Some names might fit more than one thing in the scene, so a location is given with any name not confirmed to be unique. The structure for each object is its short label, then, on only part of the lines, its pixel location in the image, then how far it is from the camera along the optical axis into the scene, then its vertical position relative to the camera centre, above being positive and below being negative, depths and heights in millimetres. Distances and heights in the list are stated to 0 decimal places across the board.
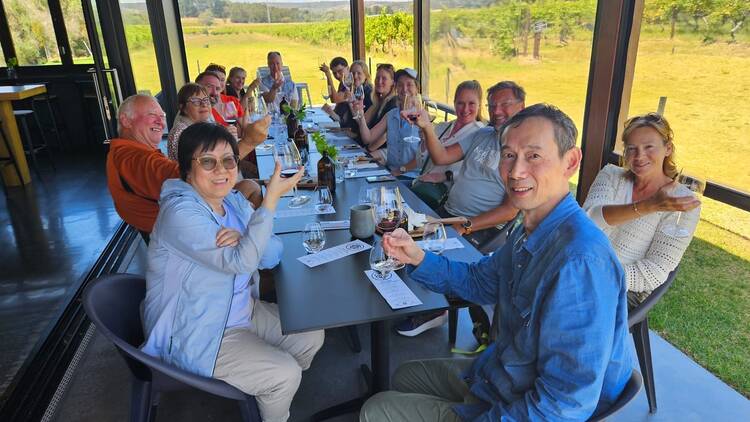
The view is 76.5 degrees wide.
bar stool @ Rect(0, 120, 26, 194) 5293 -1161
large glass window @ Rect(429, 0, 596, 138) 4648 -162
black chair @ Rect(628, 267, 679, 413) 1957 -1368
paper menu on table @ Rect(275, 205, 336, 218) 2551 -881
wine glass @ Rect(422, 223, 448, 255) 1985 -805
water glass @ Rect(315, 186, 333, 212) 2598 -846
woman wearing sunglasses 1697 -802
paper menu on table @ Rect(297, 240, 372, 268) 1973 -864
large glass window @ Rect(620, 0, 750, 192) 2908 -356
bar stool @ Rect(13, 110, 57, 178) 5941 -1157
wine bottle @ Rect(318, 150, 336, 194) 2791 -747
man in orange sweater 2486 -586
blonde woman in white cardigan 1961 -733
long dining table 1586 -870
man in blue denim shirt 1104 -673
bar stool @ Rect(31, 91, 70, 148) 7021 -885
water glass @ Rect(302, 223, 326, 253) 2035 -804
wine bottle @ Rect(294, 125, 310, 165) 3672 -777
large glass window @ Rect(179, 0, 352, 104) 9070 +113
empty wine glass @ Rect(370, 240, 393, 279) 1775 -779
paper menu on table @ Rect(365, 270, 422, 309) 1641 -863
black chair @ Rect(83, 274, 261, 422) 1550 -1010
